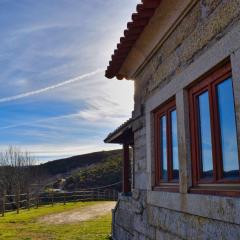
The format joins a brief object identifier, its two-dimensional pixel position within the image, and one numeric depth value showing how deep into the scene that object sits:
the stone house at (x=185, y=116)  2.16
